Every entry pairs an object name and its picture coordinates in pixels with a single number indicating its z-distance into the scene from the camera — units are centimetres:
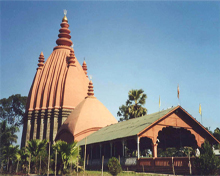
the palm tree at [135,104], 3944
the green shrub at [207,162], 1565
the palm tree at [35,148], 2268
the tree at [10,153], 2600
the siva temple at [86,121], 2173
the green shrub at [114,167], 1727
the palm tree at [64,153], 1778
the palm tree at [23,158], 2394
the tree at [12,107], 5881
